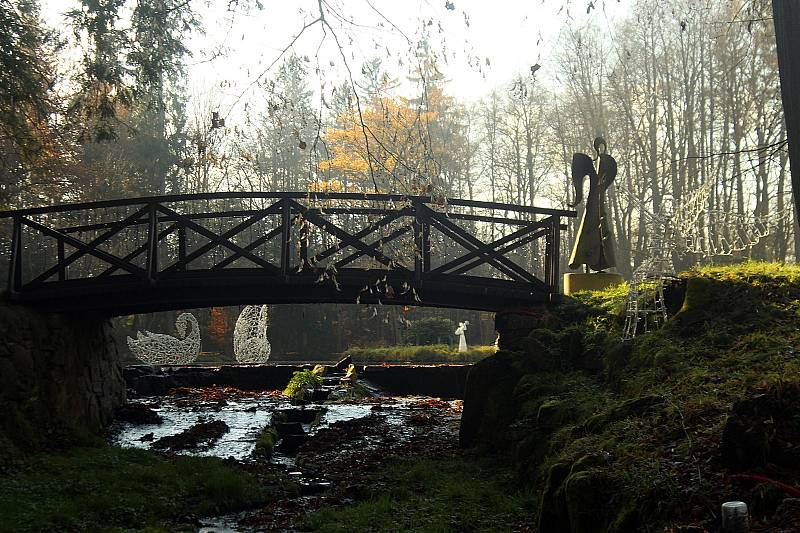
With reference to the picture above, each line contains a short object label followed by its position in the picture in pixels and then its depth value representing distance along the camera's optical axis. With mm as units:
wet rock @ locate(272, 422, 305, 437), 11992
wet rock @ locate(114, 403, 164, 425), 12953
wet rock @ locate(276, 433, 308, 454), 10891
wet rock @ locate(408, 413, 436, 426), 13275
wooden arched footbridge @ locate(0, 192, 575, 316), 10797
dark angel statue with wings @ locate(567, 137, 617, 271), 12336
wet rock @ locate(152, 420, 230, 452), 10828
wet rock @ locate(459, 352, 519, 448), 9430
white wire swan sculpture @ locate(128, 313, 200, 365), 22453
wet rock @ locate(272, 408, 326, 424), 13156
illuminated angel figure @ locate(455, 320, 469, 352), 25078
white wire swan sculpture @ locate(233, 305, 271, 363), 23859
